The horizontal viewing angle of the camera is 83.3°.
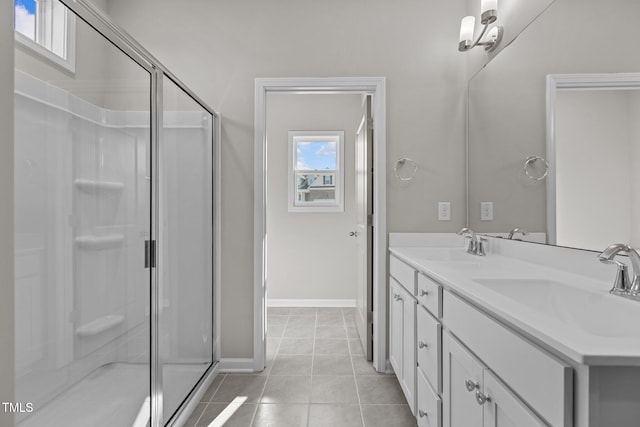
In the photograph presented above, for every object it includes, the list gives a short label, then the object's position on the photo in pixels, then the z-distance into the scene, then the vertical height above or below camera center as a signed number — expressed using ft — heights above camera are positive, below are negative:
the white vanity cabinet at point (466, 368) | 2.42 -1.44
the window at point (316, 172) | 13.62 +1.59
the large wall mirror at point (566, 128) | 3.89 +1.16
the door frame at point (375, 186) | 7.98 +0.53
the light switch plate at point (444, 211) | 8.05 +0.06
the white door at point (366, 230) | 8.45 -0.41
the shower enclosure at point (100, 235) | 3.44 -0.26
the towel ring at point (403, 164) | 8.04 +1.02
